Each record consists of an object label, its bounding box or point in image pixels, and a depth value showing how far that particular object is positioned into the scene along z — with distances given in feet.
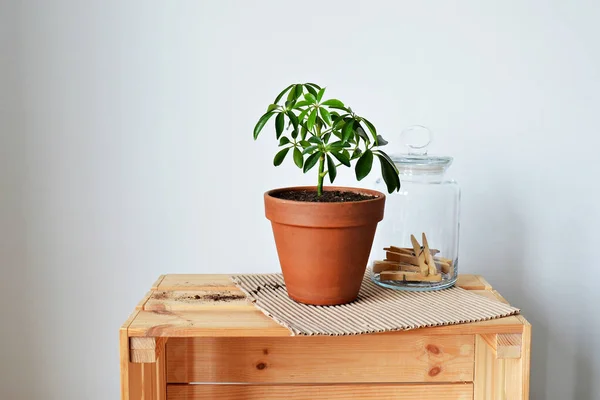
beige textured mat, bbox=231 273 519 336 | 3.29
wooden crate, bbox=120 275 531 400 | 4.47
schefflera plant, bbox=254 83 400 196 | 3.47
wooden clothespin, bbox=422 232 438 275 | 4.01
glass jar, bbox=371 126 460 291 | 4.11
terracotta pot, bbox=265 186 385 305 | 3.46
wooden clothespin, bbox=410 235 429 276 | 4.00
